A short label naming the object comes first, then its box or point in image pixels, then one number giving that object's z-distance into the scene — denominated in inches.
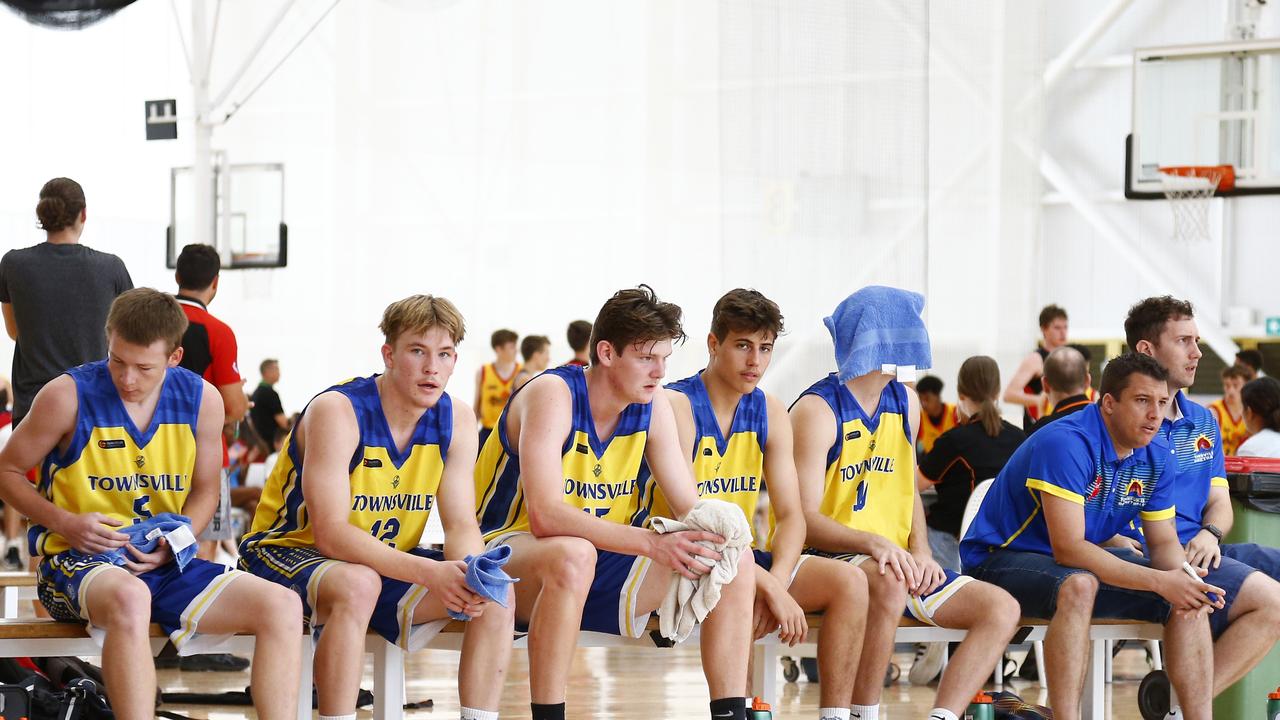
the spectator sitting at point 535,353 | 785.6
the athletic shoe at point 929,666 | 463.2
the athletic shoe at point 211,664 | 460.8
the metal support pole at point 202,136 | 882.8
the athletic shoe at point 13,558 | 727.7
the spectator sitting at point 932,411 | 597.9
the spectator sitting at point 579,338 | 645.9
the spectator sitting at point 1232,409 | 738.8
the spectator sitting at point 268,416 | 786.2
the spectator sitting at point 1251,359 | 810.4
